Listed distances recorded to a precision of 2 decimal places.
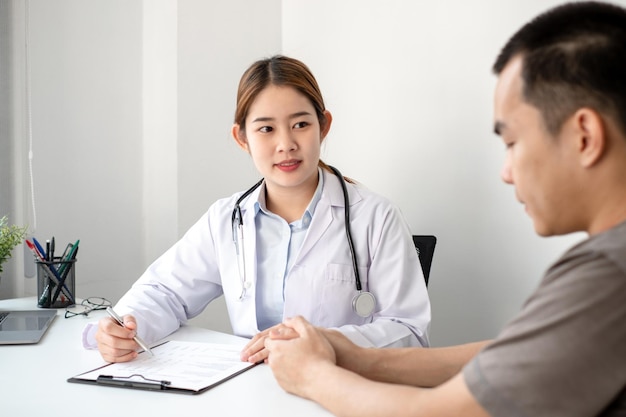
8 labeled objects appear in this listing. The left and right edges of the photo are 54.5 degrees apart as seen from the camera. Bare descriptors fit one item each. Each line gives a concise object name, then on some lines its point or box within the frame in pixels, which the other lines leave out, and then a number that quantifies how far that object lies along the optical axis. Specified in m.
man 0.59
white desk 0.95
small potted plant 1.76
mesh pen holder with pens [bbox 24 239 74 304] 1.81
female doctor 1.49
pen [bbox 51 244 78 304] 1.81
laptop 1.39
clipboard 1.04
